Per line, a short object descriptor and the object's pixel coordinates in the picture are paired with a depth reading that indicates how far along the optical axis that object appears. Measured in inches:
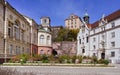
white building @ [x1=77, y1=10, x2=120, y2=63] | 796.6
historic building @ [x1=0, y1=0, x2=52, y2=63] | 561.0
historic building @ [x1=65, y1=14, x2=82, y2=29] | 2775.1
